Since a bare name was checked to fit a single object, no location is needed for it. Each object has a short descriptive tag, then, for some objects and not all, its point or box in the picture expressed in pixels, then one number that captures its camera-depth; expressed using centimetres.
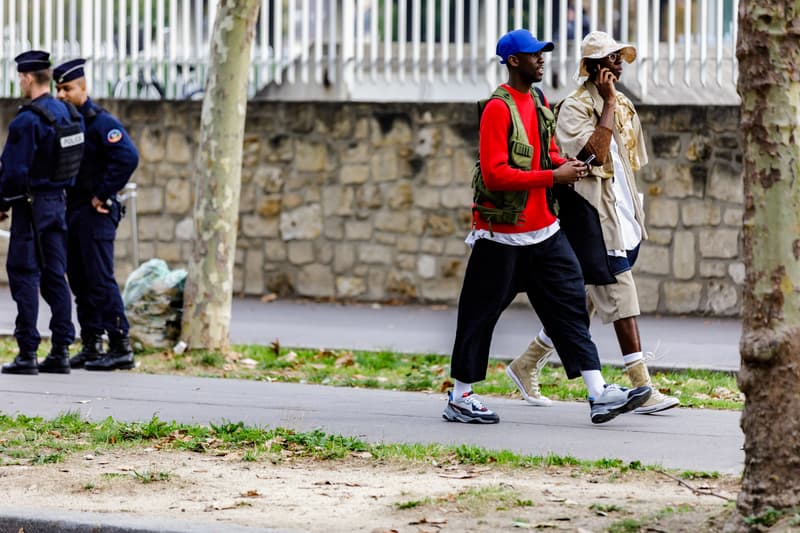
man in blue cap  1376
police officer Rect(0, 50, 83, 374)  1814
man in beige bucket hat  1445
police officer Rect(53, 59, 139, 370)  1911
